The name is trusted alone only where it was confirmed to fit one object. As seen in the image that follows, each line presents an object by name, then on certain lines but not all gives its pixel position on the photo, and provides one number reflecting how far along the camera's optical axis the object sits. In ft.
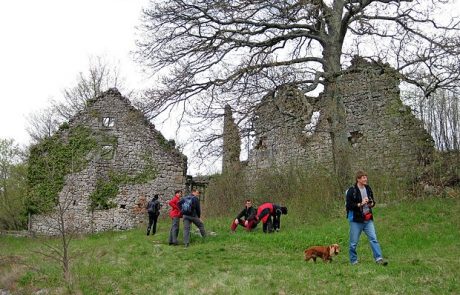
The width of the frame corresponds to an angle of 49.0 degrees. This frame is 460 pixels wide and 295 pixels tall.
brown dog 32.12
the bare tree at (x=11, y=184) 89.76
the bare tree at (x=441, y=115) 52.01
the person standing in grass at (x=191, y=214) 44.29
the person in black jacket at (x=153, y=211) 54.80
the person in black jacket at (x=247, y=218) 48.21
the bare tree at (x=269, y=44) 50.49
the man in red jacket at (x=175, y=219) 45.21
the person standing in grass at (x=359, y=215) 30.22
